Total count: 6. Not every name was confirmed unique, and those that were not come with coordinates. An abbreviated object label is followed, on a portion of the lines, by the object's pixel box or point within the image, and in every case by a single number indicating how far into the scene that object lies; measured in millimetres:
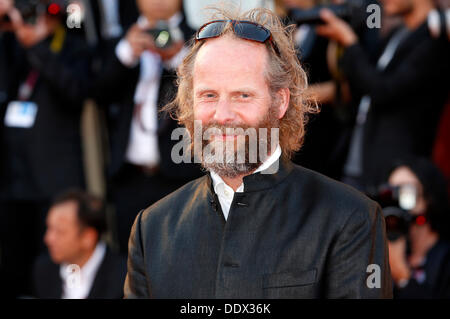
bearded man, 3986
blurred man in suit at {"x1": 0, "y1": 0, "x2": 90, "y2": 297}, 9687
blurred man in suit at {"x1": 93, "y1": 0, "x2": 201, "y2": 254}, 8977
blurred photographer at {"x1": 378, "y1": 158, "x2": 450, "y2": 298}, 7639
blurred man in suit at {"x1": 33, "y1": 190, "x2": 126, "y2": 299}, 9109
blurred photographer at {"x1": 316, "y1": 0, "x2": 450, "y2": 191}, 8500
